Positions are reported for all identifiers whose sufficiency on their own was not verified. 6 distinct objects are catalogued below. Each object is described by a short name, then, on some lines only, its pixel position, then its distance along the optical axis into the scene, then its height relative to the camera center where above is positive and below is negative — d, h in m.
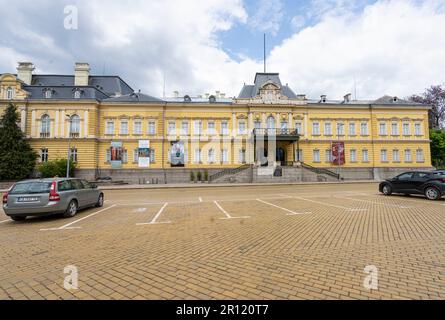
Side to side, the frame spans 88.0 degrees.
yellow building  33.34 +5.68
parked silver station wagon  8.19 -1.08
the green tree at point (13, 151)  29.75 +2.40
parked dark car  11.69 -0.84
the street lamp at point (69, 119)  33.23 +7.28
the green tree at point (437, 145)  41.22 +4.37
